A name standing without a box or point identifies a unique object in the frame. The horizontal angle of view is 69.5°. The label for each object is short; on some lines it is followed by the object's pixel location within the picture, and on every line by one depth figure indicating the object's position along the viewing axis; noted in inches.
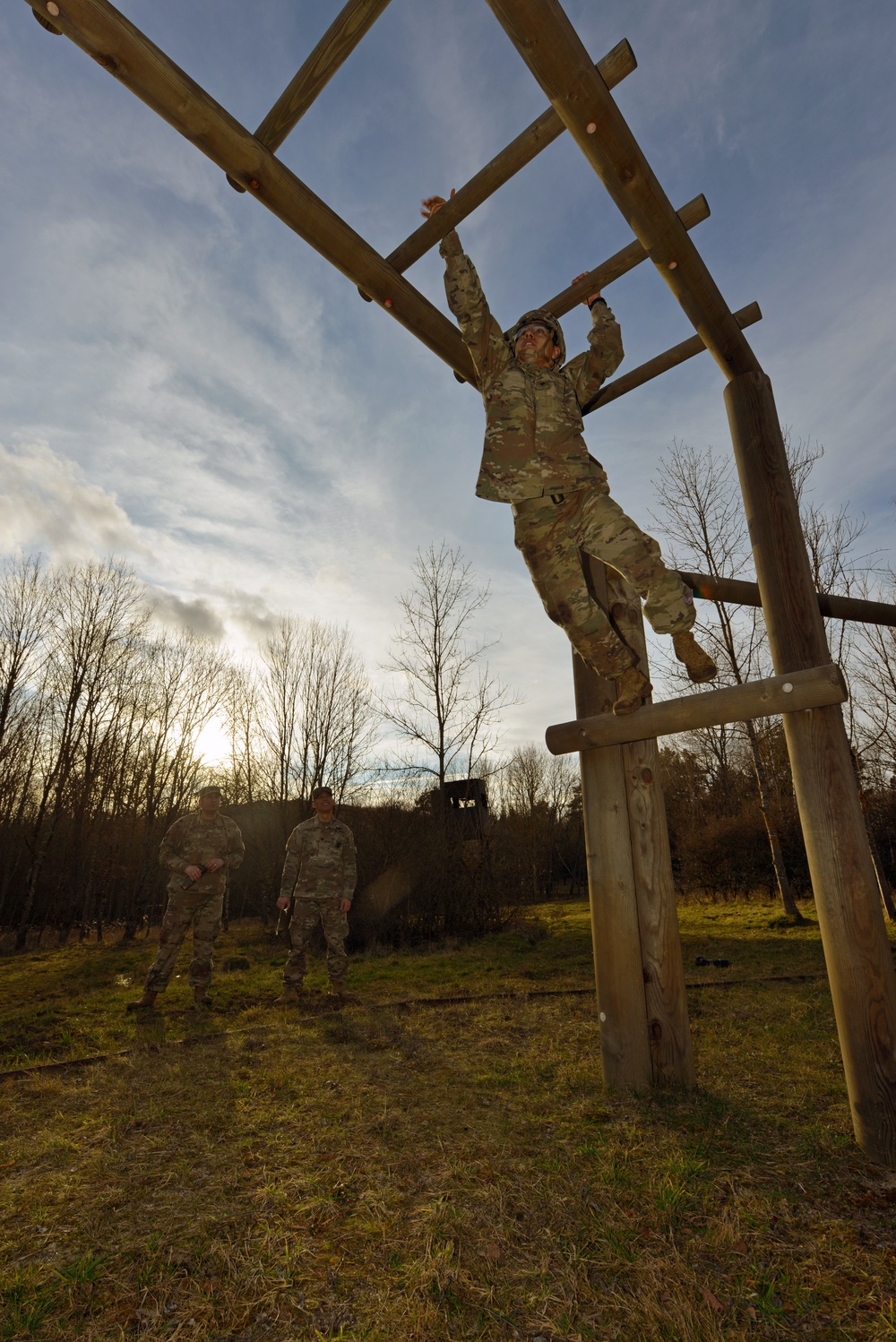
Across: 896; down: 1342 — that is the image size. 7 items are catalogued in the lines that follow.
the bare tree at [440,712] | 573.6
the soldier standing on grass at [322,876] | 278.8
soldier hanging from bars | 128.9
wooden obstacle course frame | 101.5
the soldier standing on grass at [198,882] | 259.8
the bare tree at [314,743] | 687.7
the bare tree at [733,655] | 546.3
